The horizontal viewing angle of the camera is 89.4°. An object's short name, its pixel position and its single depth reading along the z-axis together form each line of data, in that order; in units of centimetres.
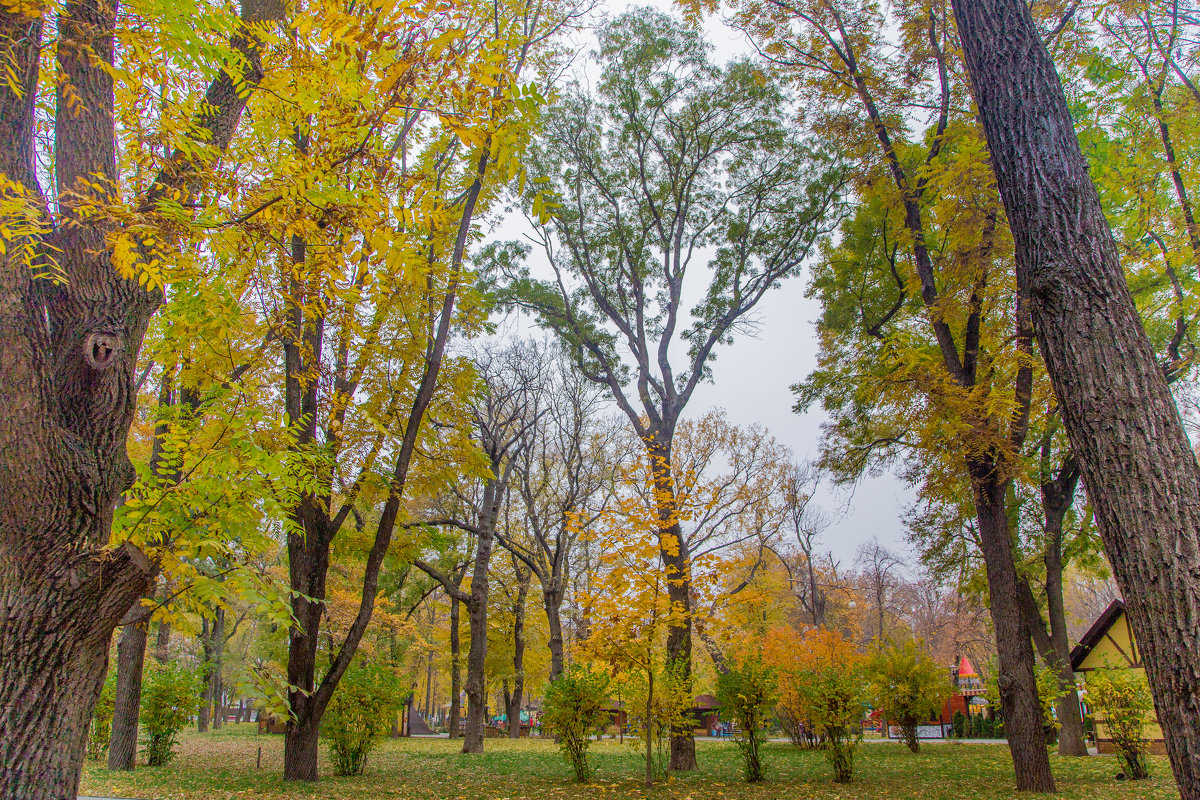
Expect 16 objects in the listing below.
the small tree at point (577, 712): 897
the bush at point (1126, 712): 872
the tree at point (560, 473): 1978
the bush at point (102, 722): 1146
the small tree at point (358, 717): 931
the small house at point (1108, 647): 1502
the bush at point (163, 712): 1051
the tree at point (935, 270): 766
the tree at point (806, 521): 2420
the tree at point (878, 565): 3161
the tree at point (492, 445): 1525
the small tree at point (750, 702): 928
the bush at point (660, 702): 888
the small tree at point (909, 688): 1502
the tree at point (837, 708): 900
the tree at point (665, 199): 1273
